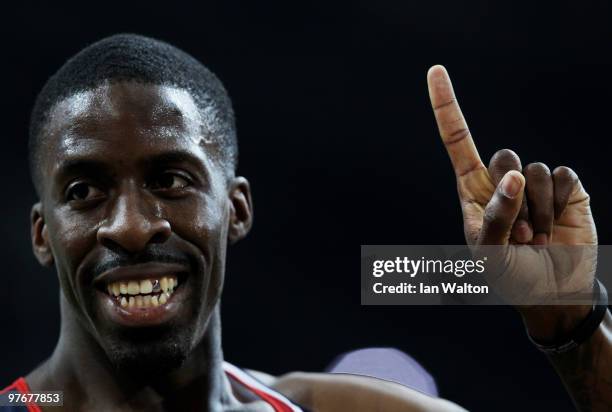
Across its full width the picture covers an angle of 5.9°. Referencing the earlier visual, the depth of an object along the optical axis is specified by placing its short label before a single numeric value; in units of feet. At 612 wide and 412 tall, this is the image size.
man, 14.05
